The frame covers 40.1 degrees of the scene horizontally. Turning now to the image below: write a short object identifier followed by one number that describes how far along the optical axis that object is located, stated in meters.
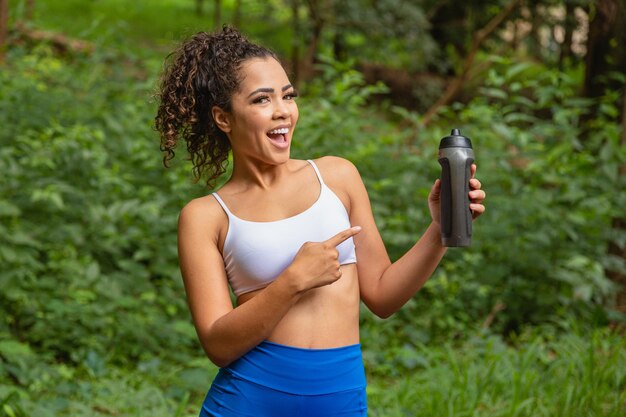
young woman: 1.98
